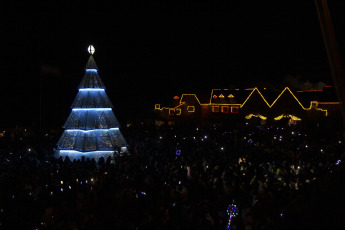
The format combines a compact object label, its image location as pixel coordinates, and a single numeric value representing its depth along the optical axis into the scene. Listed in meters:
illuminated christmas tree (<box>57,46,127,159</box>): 14.02
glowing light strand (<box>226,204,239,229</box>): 7.93
